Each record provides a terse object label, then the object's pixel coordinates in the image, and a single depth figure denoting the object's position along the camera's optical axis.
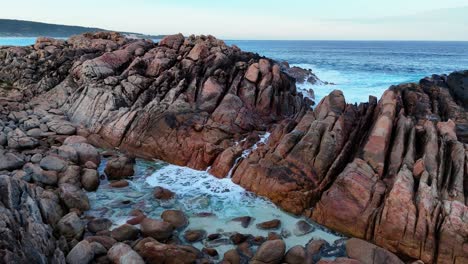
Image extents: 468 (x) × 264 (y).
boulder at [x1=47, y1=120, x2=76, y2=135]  25.17
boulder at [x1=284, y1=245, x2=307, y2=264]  12.62
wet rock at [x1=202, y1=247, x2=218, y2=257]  13.38
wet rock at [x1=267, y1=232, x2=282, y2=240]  14.30
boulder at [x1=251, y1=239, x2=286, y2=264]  12.61
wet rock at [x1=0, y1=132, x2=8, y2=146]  22.26
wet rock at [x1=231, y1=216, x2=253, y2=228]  15.69
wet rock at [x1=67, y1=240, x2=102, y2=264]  11.62
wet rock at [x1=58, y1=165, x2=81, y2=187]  17.97
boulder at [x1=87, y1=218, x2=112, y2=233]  14.66
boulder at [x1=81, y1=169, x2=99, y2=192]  18.44
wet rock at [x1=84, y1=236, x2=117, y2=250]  12.99
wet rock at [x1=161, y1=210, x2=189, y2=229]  15.41
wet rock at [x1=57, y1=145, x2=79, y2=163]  20.32
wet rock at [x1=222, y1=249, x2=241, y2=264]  12.87
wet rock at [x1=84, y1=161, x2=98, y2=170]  20.07
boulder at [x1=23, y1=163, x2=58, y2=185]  17.77
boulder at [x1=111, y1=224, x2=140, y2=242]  13.87
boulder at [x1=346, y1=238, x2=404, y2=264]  12.55
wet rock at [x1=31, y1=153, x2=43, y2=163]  19.86
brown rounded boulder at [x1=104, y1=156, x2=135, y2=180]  20.11
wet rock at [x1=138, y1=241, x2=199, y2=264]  12.43
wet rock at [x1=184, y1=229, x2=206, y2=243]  14.33
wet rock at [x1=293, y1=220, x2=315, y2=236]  15.15
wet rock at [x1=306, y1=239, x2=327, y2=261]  13.65
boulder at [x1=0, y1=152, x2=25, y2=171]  18.38
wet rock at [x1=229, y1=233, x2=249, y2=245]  14.25
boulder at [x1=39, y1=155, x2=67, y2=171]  19.01
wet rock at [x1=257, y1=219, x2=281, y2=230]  15.46
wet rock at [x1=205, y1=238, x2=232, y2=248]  14.12
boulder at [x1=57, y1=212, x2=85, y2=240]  13.54
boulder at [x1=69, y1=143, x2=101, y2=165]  21.03
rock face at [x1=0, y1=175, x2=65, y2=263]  8.62
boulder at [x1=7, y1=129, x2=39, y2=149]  22.08
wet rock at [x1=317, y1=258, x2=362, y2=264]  11.93
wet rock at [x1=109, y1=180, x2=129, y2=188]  19.08
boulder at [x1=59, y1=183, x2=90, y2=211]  16.00
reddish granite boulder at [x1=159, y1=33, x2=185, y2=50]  32.19
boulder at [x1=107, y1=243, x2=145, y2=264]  11.79
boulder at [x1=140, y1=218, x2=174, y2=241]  14.25
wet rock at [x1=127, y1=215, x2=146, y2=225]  15.33
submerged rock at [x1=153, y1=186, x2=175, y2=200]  18.02
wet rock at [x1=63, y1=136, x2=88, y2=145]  23.06
